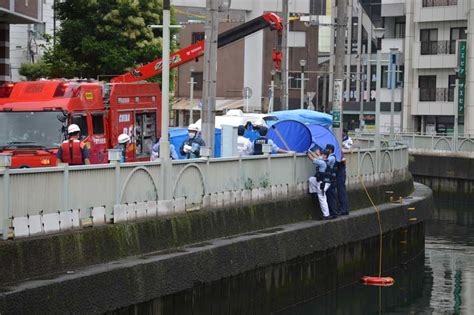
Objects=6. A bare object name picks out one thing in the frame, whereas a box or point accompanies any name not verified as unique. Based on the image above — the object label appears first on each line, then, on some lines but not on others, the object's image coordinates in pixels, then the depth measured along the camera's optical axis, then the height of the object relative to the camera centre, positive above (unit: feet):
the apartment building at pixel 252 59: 287.89 +11.52
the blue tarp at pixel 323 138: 85.81 -2.91
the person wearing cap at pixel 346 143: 111.22 -4.30
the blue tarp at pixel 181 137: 96.42 -3.51
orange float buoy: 88.28 -14.48
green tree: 162.61 +9.37
